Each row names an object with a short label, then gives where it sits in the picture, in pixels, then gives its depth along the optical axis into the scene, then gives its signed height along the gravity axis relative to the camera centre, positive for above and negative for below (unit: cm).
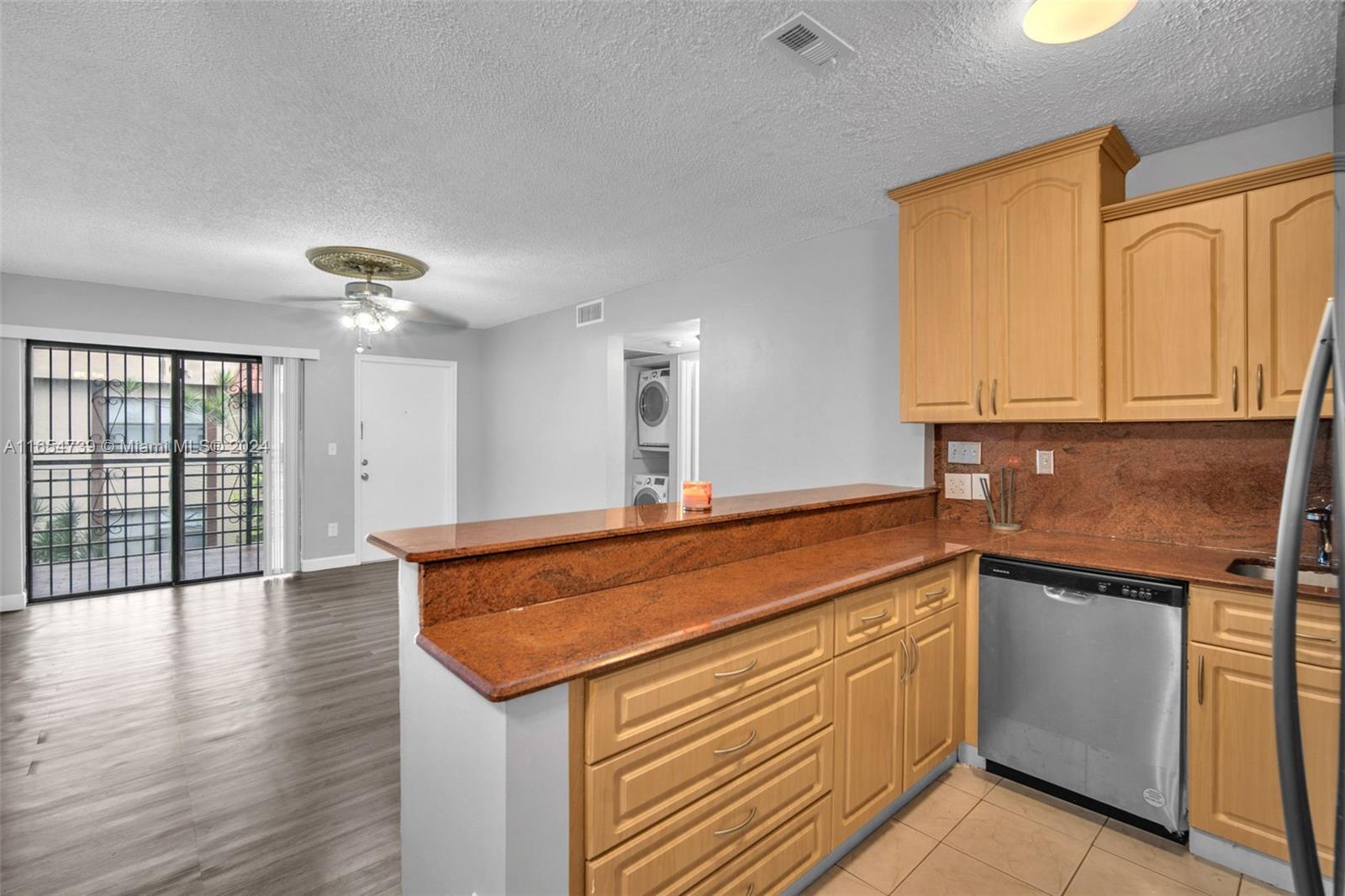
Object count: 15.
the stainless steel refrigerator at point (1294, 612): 70 -19
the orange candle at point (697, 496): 219 -17
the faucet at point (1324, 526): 188 -25
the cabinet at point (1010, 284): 231 +65
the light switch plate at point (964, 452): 297 -3
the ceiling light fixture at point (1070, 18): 162 +114
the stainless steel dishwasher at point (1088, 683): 195 -80
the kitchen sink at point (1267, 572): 199 -43
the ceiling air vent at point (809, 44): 171 +115
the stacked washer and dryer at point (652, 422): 567 +23
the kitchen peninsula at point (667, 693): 121 -58
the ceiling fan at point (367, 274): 374 +113
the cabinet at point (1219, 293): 195 +51
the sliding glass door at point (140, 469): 455 -17
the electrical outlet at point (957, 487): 300 -20
